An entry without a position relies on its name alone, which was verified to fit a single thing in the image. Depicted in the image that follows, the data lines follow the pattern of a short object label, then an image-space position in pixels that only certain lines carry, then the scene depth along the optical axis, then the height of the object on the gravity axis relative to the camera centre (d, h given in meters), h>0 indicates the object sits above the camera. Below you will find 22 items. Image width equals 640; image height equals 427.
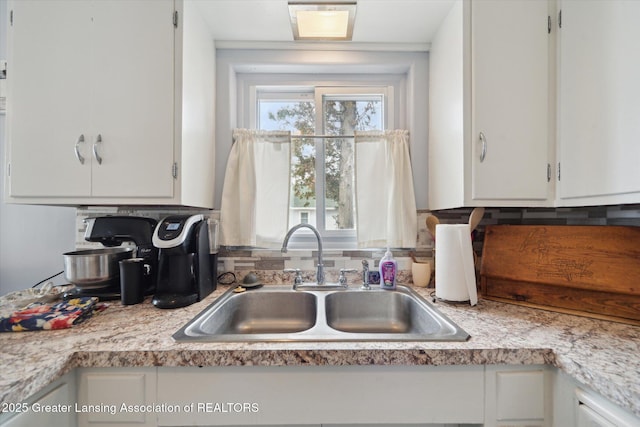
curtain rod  1.46 +0.44
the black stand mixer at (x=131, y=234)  1.14 -0.11
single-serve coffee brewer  0.99 -0.21
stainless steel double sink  1.13 -0.47
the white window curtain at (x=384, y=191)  1.37 +0.12
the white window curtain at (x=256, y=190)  1.36 +0.12
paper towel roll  1.00 -0.22
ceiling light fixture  1.07 +0.87
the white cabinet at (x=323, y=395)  0.70 -0.52
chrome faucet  1.27 -0.27
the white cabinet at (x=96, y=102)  1.02 +0.45
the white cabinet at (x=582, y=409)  0.56 -0.48
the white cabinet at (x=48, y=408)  0.55 -0.48
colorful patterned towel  0.79 -0.35
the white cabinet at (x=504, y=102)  1.00 +0.44
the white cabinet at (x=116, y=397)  0.69 -0.51
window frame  1.49 +0.61
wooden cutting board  0.85 -0.22
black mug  1.02 -0.29
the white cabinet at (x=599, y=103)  0.80 +0.38
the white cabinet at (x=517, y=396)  0.70 -0.52
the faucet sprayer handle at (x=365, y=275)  1.24 -0.32
